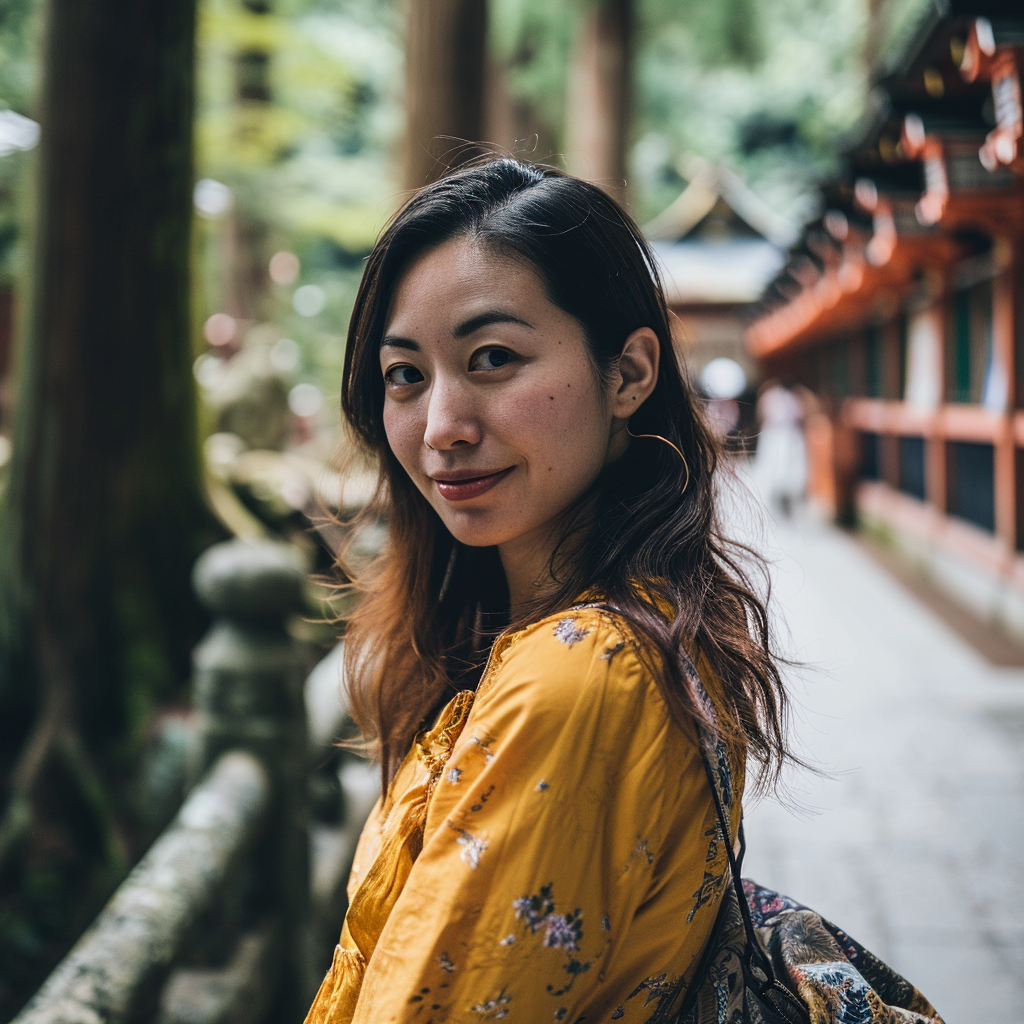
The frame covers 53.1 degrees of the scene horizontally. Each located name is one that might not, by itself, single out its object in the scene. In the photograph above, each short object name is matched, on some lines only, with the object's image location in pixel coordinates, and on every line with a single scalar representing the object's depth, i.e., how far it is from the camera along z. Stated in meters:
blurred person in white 12.77
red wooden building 5.41
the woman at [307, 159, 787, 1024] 0.94
